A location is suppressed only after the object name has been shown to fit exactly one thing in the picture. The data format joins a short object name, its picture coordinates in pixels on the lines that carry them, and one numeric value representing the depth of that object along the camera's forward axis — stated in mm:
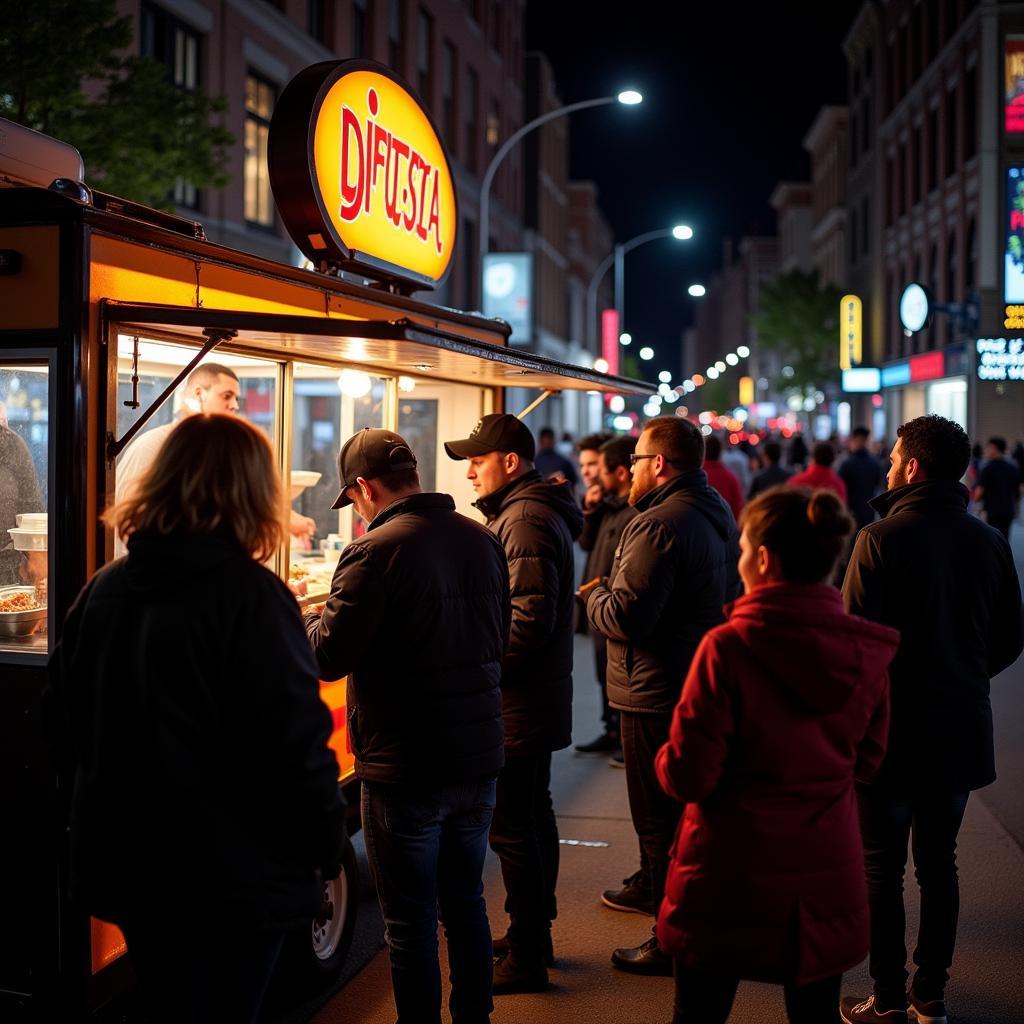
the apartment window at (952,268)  40375
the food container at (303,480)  7445
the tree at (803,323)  60281
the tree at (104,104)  10609
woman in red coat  3160
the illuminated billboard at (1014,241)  22688
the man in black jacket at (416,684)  3809
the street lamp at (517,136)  20578
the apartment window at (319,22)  23891
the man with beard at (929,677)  4359
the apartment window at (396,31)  27438
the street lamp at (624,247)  34000
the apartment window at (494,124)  36356
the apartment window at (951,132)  40500
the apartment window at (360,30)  25486
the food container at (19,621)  4496
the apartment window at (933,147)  42781
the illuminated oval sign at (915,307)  31266
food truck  4023
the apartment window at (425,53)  29594
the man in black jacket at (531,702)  4922
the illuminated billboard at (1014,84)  32062
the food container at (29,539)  4469
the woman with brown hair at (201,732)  2750
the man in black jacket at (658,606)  4984
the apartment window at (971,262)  37406
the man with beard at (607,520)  8320
